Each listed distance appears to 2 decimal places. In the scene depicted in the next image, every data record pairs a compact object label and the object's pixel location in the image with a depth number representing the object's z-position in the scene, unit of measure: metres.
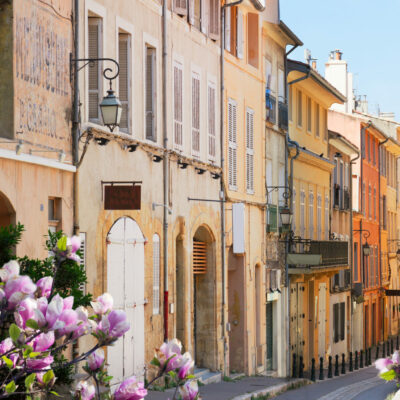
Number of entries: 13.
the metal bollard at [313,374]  42.19
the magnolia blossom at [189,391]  7.73
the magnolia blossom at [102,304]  7.52
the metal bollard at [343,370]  49.31
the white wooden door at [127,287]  24.14
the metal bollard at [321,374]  45.09
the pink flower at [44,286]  7.59
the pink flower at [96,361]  7.59
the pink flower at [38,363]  6.87
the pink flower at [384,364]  11.27
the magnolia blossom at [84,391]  7.54
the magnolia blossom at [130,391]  7.05
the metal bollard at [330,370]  46.38
